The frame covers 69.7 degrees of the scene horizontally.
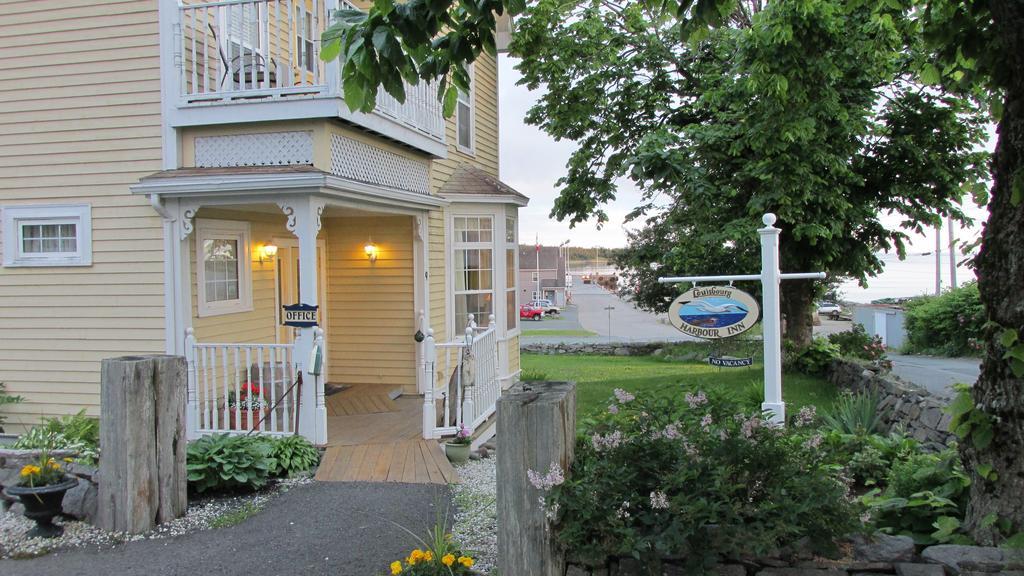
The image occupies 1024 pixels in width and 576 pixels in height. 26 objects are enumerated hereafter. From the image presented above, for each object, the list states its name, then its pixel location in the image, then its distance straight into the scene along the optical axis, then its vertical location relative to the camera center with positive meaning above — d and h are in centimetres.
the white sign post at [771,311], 548 -20
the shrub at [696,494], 333 -98
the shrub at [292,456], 653 -146
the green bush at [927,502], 371 -119
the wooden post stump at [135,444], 519 -105
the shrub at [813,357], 1255 -125
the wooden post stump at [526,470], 361 -91
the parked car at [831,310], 4781 -177
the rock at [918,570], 340 -133
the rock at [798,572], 346 -135
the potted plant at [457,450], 714 -155
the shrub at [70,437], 622 -130
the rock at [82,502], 541 -151
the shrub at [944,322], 1952 -112
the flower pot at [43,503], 511 -144
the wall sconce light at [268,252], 992 +58
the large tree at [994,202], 353 +39
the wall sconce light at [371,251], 1032 +59
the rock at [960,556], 337 -128
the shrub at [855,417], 683 -129
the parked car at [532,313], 5112 -161
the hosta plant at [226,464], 593 -138
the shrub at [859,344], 1222 -106
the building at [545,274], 6954 +161
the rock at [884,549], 349 -127
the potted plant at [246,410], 712 -119
